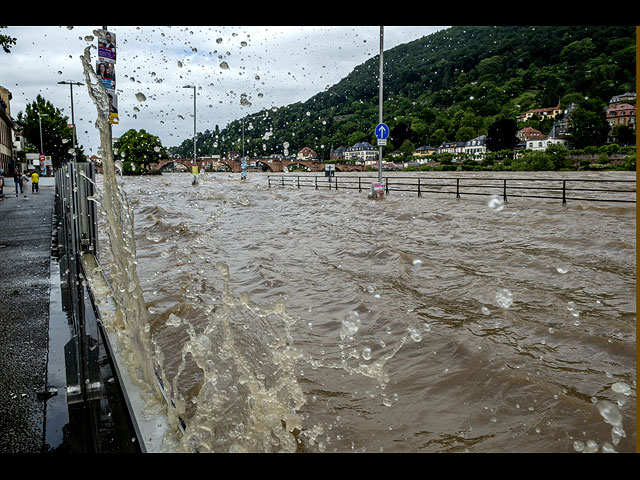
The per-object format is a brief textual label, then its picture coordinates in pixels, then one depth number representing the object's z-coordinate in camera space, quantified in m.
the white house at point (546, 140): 115.24
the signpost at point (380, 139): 25.80
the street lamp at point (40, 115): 68.24
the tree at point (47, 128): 71.81
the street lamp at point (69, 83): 44.13
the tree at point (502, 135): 114.06
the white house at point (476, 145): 132.38
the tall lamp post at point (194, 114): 52.67
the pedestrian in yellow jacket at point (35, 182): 32.41
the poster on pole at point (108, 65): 8.65
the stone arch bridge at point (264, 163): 107.38
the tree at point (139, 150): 106.75
